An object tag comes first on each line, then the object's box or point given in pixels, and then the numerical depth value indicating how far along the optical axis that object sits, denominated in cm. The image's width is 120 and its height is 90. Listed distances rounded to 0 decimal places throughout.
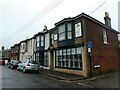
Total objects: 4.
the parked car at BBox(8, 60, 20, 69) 1660
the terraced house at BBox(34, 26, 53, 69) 1407
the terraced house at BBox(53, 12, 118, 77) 946
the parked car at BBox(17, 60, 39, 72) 1129
